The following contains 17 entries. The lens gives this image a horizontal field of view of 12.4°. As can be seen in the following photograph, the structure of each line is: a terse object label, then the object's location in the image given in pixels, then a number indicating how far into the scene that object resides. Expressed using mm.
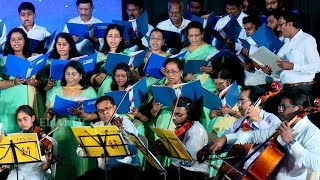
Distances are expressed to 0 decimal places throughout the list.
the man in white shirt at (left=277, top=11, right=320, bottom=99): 12395
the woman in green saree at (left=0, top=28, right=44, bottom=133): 12974
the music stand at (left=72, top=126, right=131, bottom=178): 10723
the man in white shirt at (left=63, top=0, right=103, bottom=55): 13665
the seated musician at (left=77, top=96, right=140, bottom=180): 11743
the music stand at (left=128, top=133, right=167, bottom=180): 10492
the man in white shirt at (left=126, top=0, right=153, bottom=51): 14547
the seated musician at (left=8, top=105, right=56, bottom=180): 11505
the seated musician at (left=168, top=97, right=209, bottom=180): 11190
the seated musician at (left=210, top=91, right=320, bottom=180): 9077
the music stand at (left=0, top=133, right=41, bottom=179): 10650
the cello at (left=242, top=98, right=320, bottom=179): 9248
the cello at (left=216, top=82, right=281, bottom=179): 9729
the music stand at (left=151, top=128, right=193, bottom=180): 10255
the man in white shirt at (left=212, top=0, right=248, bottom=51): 14271
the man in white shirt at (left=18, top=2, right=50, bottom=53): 14021
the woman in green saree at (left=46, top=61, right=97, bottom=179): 12856
